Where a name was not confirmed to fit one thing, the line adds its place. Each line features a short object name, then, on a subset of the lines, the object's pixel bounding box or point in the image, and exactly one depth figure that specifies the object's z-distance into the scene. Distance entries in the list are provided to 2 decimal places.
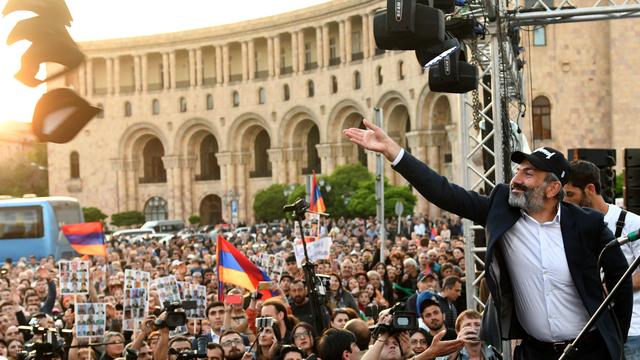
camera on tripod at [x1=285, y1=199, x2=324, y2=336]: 9.27
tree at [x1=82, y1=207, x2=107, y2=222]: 64.93
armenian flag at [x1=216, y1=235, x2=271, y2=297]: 13.71
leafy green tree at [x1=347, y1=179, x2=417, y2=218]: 43.14
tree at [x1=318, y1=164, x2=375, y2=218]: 48.03
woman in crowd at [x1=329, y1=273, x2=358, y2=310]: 11.56
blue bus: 31.25
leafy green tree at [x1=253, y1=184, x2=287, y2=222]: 56.63
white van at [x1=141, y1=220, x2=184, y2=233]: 57.00
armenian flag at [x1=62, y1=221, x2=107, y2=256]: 20.66
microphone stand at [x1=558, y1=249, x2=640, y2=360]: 4.30
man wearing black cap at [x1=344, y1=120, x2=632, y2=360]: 4.73
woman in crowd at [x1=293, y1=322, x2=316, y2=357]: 8.23
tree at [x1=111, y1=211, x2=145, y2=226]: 67.38
